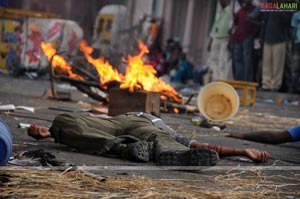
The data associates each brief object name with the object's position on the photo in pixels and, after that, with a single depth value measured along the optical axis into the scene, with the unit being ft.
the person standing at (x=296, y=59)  56.90
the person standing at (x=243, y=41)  64.13
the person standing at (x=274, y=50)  60.64
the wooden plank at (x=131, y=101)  31.04
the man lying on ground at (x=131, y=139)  18.78
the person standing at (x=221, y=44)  69.26
